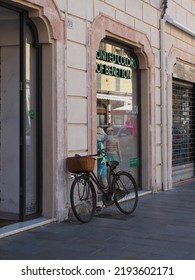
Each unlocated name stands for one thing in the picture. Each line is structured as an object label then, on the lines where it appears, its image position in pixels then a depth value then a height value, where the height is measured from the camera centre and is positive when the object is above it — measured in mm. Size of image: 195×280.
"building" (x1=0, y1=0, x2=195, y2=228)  7184 +694
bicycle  7156 -914
